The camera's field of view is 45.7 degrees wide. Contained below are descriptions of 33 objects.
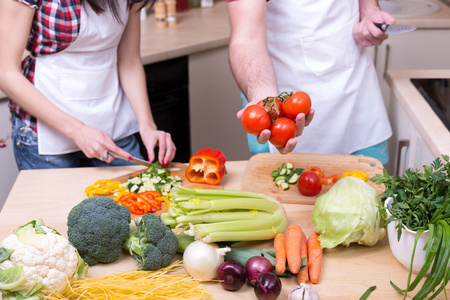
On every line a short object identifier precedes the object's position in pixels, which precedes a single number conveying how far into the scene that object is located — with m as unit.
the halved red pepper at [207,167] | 1.64
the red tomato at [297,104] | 1.33
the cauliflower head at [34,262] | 1.02
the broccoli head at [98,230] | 1.18
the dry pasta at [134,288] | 1.08
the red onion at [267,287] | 1.07
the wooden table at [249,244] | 1.15
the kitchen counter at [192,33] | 2.74
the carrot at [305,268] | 1.17
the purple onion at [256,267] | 1.14
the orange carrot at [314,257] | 1.17
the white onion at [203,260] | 1.15
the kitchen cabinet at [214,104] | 3.01
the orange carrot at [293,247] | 1.18
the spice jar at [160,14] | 3.19
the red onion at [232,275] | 1.12
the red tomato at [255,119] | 1.33
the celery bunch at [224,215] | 1.23
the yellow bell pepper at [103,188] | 1.55
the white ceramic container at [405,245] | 1.13
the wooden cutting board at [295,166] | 1.59
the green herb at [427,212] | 1.06
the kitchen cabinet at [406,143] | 1.80
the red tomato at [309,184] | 1.53
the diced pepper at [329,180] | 1.62
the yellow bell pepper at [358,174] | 1.59
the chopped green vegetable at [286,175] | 1.60
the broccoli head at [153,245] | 1.16
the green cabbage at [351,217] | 1.25
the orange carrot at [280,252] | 1.17
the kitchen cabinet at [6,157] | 2.36
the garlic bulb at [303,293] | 1.06
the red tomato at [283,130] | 1.33
